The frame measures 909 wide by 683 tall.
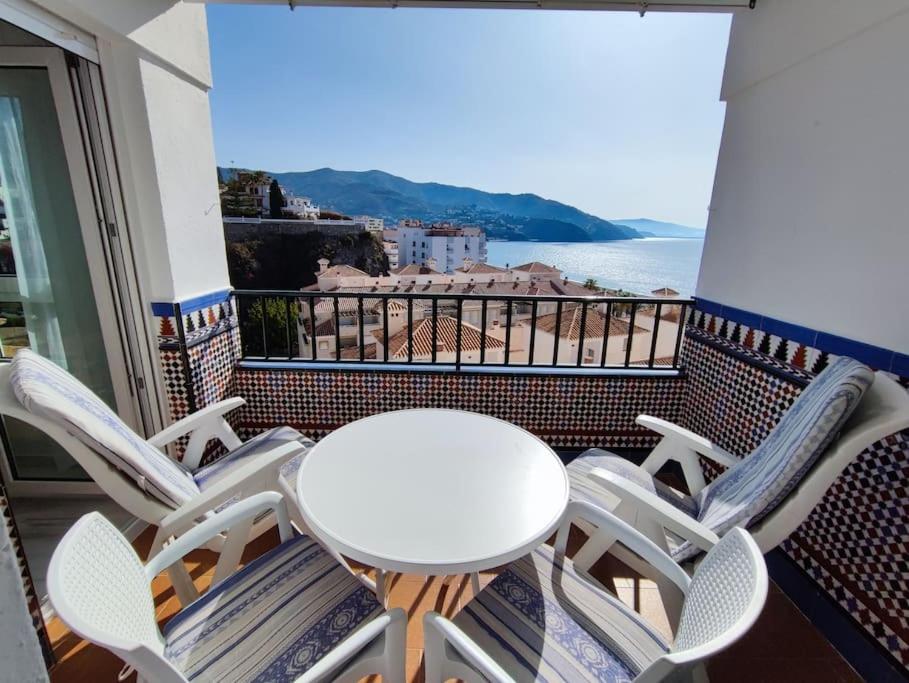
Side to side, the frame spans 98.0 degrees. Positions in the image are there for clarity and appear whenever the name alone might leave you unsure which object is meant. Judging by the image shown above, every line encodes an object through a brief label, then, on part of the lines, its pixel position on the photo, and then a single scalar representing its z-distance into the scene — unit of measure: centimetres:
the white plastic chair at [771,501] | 112
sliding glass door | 176
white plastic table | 98
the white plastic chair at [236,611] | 73
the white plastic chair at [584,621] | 78
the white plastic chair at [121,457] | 113
